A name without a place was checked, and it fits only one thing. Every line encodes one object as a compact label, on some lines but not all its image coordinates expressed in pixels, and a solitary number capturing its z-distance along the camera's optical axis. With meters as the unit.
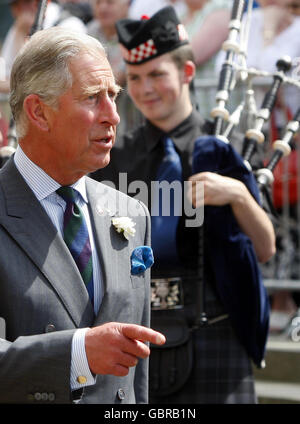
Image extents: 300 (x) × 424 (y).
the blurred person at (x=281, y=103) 10.62
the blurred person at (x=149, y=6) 11.84
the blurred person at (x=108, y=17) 11.89
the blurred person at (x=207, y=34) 10.94
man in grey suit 4.02
